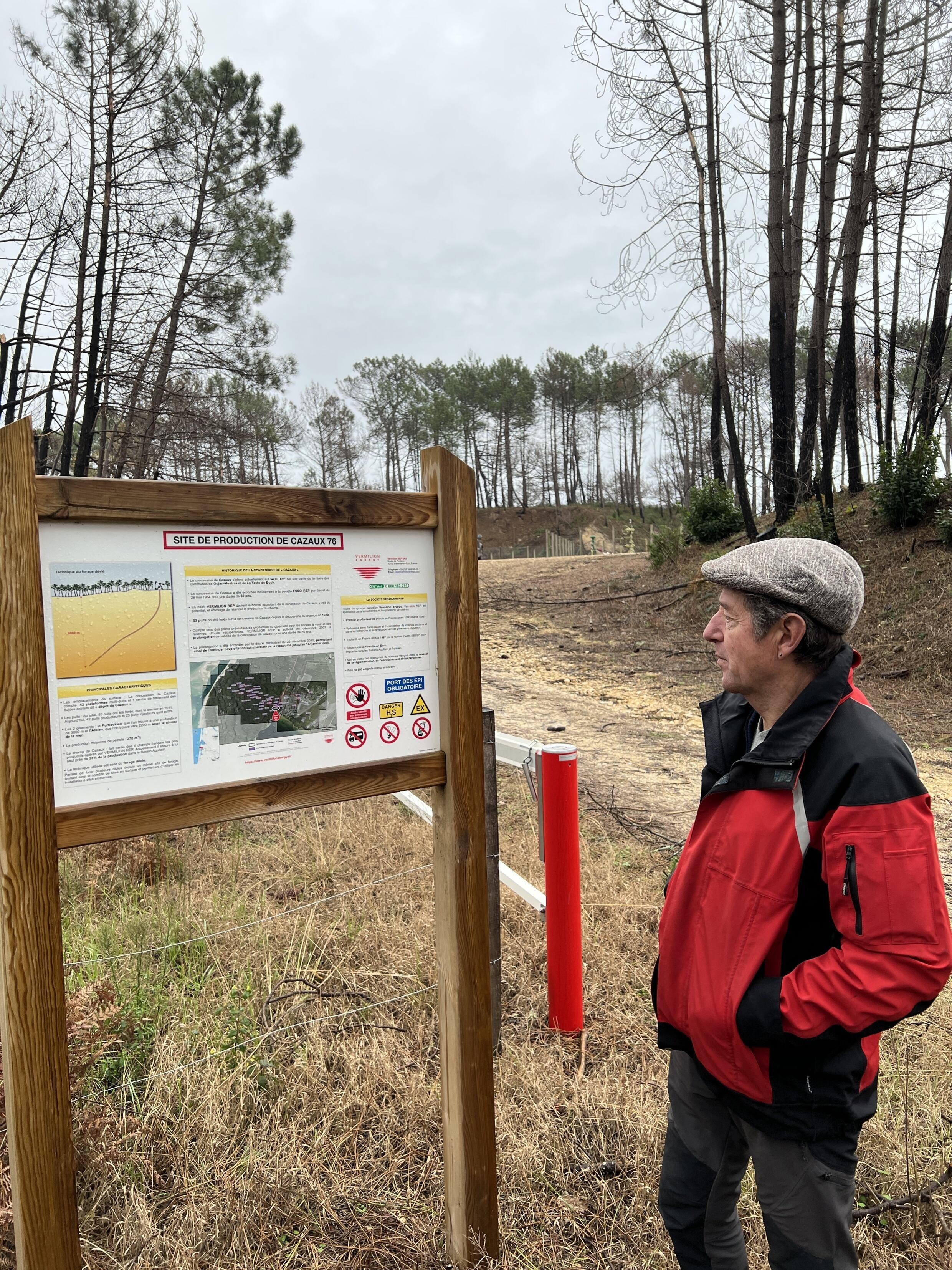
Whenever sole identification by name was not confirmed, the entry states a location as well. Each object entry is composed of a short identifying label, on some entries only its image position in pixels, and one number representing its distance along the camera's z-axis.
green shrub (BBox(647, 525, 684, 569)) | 17.66
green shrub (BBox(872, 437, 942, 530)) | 13.02
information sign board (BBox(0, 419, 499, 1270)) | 1.63
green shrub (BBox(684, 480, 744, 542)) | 17.42
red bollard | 3.20
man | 1.47
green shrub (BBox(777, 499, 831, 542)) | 13.41
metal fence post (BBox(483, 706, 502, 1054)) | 3.24
